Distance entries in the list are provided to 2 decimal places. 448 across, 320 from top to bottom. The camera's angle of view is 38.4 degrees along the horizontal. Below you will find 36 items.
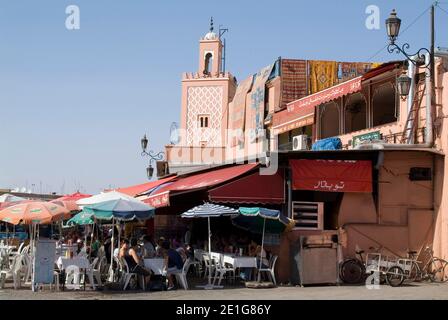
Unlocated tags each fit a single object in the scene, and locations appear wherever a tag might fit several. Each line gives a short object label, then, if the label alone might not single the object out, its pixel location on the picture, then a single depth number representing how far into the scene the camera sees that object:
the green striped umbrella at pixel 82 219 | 18.20
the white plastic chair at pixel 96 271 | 14.44
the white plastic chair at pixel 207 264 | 15.21
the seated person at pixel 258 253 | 15.10
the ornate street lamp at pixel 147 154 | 28.17
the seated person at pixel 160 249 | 14.57
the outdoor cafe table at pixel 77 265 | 13.74
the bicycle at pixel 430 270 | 15.89
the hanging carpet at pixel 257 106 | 30.03
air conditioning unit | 23.79
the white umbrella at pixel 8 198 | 23.98
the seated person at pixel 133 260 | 13.95
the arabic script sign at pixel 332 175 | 16.00
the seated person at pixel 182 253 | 15.40
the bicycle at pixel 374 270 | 14.97
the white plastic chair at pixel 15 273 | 14.09
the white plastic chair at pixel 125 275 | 14.00
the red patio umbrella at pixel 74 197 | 21.97
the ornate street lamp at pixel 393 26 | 14.84
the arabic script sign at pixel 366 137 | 19.36
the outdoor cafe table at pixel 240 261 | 14.62
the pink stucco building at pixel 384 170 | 16.09
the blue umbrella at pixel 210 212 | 14.64
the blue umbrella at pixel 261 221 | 14.39
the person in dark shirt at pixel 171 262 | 14.26
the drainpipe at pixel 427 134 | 16.11
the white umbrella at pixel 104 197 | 14.16
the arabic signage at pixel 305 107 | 19.52
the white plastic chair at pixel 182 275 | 14.29
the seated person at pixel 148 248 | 15.22
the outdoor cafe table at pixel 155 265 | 14.08
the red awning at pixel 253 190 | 15.91
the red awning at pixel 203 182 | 16.33
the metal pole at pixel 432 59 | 16.18
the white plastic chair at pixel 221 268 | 14.71
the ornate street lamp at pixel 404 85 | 15.77
